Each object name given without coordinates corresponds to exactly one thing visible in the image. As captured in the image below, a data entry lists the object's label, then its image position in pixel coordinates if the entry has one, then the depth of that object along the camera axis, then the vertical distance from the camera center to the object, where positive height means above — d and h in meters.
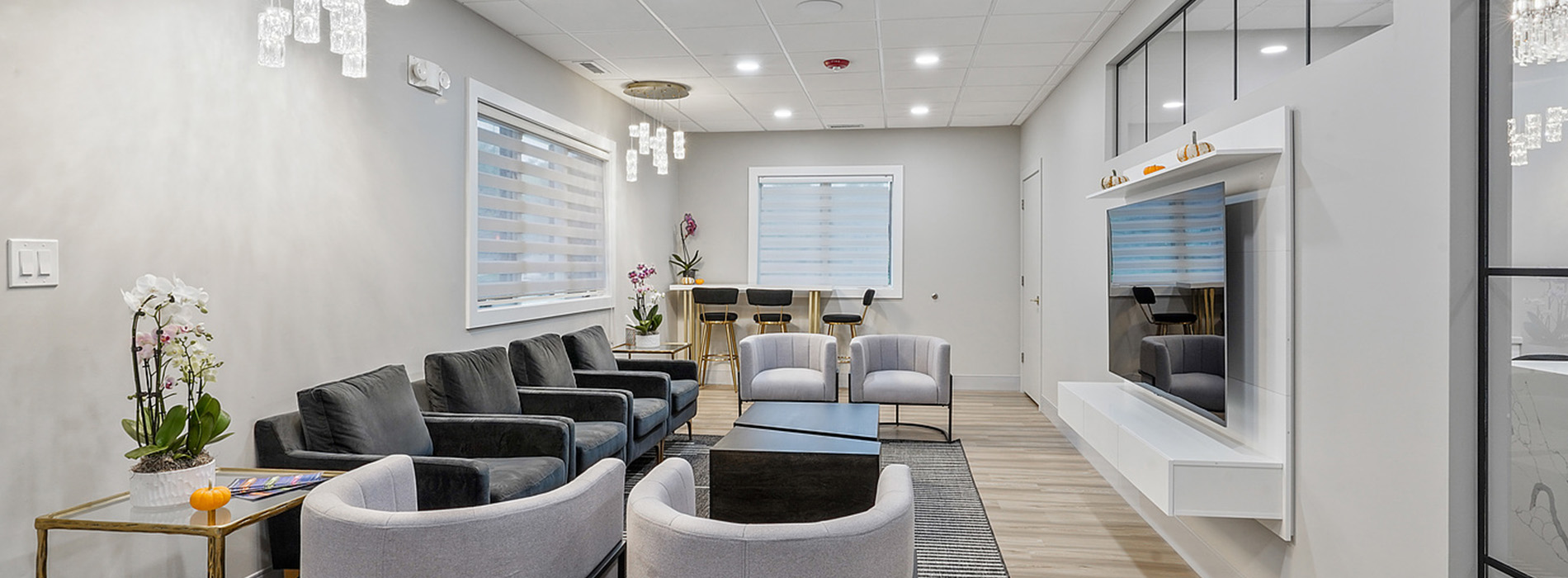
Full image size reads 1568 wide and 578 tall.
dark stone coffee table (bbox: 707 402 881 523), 3.07 -0.72
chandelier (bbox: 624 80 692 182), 5.34 +1.07
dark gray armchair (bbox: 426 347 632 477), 3.58 -0.51
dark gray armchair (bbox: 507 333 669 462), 4.29 -0.50
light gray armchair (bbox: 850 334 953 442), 5.32 -0.53
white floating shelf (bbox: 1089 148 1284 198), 2.60 +0.47
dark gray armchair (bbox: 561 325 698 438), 4.90 -0.46
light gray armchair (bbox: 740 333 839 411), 5.34 -0.52
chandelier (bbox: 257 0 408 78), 2.12 +0.70
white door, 6.72 +0.04
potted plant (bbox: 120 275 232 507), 2.03 -0.32
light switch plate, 2.06 +0.08
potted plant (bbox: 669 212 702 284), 7.82 +0.33
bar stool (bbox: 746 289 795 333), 7.17 -0.03
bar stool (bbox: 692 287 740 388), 7.65 -0.40
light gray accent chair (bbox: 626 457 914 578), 1.48 -0.47
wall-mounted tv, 2.94 +0.00
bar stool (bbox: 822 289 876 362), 7.30 -0.22
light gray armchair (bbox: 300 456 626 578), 1.56 -0.49
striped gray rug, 3.19 -1.03
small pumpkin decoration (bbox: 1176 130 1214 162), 2.75 +0.51
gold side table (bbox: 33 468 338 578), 1.89 -0.55
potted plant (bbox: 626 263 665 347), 6.22 -0.13
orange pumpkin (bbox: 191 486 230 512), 2.00 -0.52
